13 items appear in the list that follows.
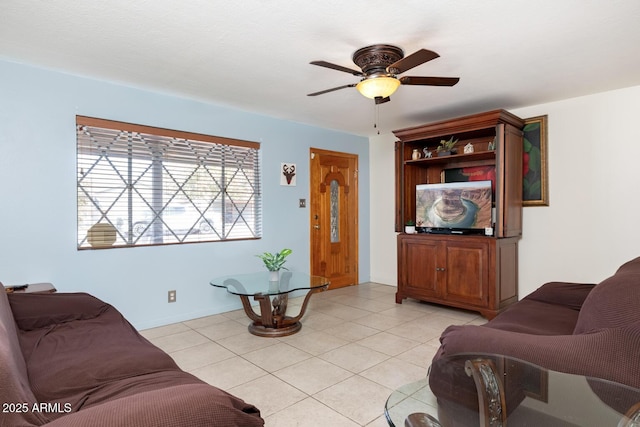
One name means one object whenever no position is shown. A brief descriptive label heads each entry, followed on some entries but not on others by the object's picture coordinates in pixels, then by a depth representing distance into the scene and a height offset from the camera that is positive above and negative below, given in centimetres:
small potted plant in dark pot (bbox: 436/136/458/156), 415 +76
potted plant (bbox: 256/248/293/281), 341 -48
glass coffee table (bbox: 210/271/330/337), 317 -77
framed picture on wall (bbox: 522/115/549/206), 386 +52
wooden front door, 491 -5
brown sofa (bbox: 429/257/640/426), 120 -52
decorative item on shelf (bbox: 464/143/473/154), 406 +72
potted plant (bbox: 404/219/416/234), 440 -19
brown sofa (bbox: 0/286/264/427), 93 -66
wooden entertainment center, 365 -16
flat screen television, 384 +4
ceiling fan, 240 +97
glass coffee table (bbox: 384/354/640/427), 121 -71
